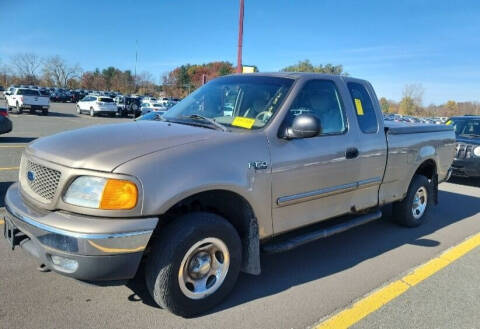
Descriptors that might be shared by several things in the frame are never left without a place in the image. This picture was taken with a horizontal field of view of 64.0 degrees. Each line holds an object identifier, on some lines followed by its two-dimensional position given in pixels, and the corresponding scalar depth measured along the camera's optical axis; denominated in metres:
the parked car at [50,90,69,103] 52.43
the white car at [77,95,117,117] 29.88
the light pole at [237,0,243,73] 13.49
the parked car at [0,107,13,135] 11.49
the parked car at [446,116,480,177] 8.84
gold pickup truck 2.43
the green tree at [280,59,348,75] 67.12
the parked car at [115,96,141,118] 31.50
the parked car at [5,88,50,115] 24.69
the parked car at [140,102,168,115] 33.53
